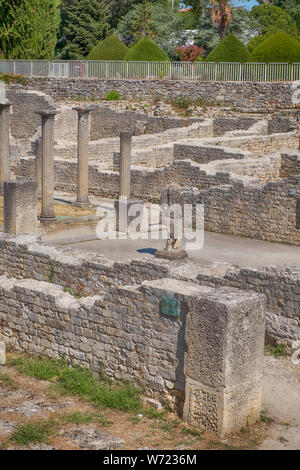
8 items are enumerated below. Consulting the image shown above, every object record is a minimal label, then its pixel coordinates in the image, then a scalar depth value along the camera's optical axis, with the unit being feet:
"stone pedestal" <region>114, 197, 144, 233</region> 62.69
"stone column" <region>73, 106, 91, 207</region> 71.31
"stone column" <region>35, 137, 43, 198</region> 75.61
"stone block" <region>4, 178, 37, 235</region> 57.47
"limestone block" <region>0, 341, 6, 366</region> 35.37
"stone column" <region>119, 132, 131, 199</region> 71.26
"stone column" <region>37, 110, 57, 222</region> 65.36
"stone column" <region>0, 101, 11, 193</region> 75.66
